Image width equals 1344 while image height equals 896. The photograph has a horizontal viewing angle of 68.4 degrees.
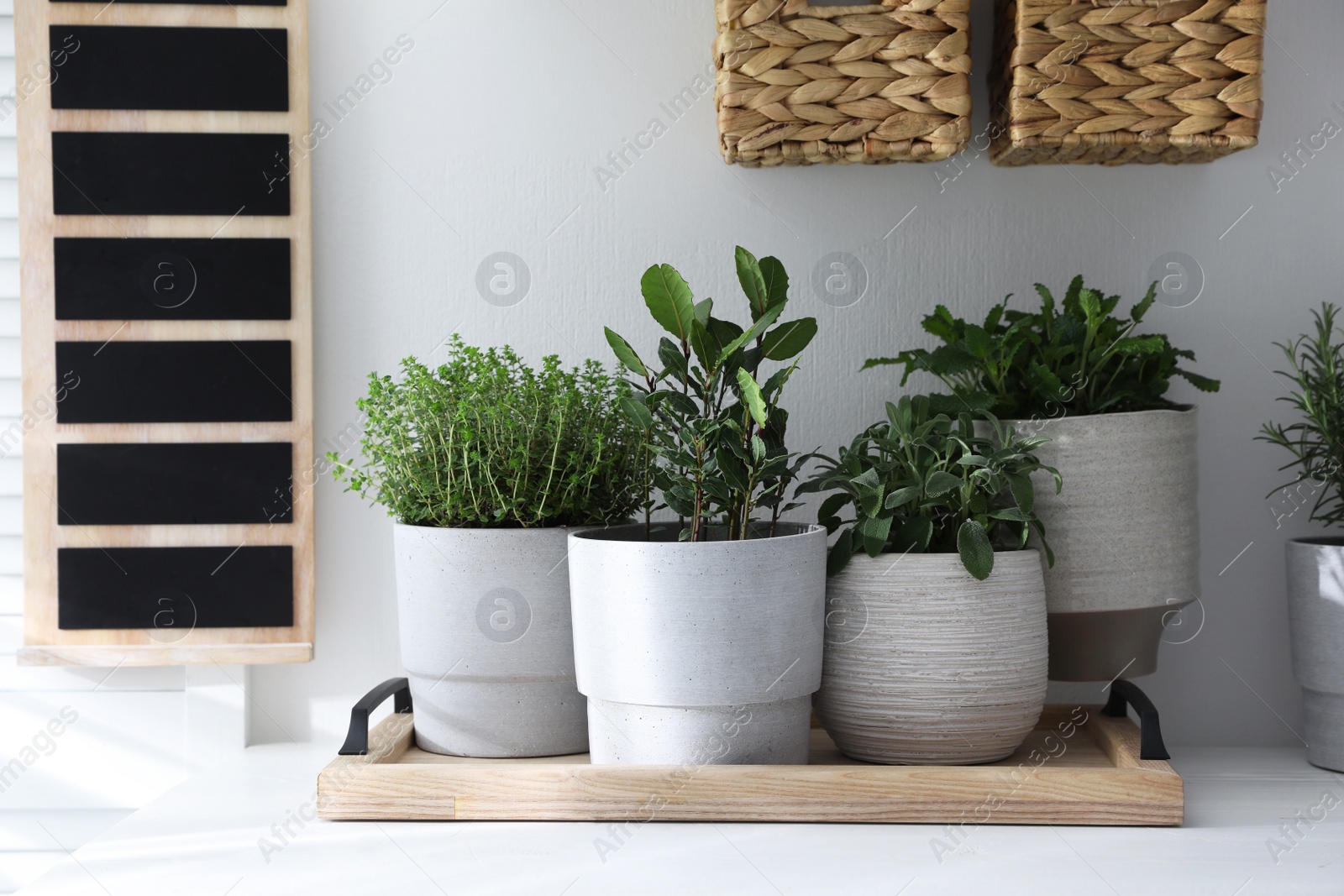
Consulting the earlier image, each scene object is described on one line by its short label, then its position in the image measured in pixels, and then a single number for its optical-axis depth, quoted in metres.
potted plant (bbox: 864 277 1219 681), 0.85
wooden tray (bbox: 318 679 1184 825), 0.76
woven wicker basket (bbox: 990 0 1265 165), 0.86
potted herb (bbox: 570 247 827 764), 0.73
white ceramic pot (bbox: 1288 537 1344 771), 0.87
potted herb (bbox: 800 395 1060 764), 0.78
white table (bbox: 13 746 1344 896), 0.66
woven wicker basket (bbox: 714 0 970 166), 0.87
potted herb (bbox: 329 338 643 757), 0.83
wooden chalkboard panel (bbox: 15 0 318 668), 1.02
